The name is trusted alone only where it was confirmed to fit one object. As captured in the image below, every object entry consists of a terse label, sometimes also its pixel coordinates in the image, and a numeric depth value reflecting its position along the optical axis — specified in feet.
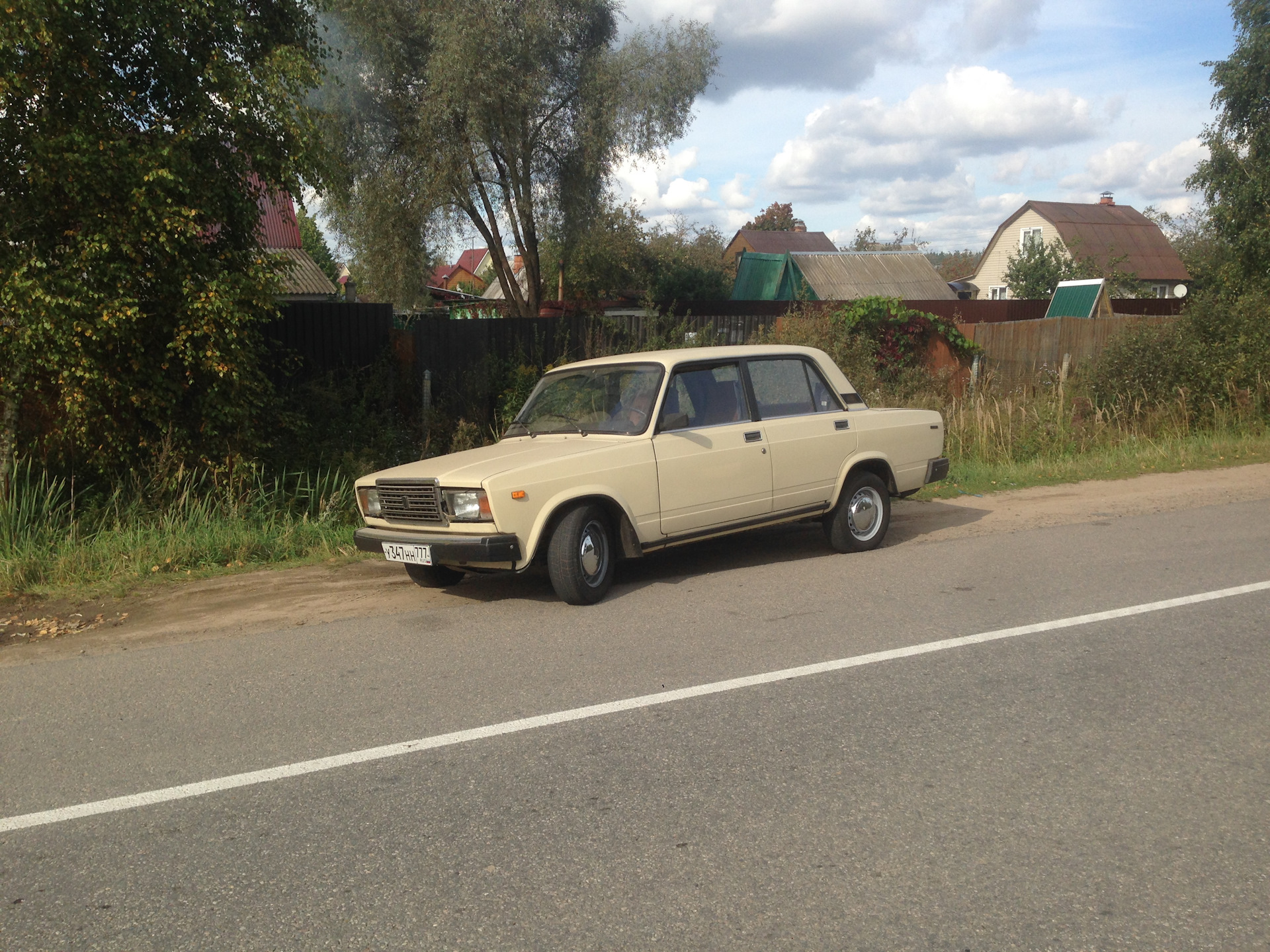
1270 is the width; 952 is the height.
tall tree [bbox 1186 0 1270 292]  64.90
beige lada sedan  22.06
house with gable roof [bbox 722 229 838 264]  195.52
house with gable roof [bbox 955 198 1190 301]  156.25
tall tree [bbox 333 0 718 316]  67.97
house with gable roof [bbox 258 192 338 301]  96.80
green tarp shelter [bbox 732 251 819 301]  114.93
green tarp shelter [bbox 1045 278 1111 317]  84.48
